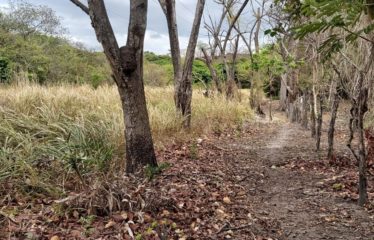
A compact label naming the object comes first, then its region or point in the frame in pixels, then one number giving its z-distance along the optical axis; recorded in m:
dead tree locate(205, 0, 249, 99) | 15.32
